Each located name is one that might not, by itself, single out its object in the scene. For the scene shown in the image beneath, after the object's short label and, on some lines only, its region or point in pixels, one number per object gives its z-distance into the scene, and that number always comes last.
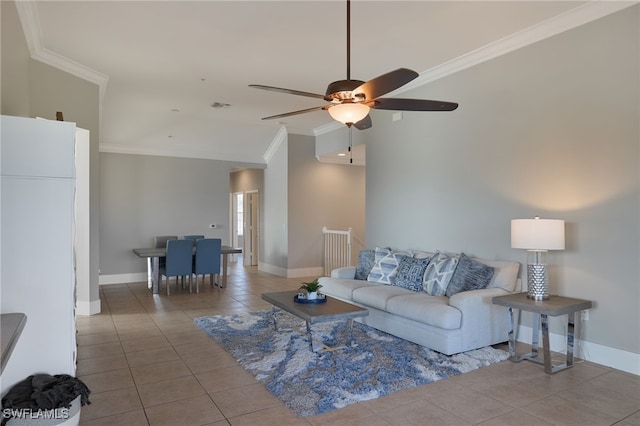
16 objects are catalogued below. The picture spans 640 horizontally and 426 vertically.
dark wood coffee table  3.64
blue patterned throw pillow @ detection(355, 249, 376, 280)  5.45
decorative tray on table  4.13
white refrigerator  2.20
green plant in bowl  4.16
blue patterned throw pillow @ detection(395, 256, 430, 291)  4.66
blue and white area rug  2.98
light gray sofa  3.73
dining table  6.81
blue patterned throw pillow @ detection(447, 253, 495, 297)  4.16
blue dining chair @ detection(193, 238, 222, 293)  7.07
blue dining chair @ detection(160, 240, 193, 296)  6.83
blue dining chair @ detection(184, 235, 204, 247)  8.04
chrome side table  3.36
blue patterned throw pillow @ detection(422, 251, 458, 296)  4.36
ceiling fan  2.73
